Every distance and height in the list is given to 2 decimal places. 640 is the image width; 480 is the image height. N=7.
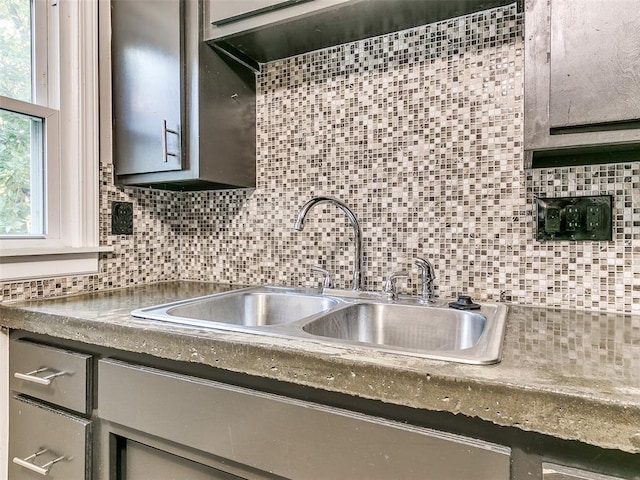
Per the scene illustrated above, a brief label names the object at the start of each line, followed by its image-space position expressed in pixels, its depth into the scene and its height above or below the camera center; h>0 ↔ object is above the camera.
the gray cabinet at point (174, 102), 1.32 +0.47
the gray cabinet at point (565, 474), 0.52 -0.33
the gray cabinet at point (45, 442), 0.97 -0.56
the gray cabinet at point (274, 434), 0.59 -0.36
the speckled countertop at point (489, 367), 0.52 -0.22
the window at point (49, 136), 1.27 +0.33
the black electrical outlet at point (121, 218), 1.49 +0.05
